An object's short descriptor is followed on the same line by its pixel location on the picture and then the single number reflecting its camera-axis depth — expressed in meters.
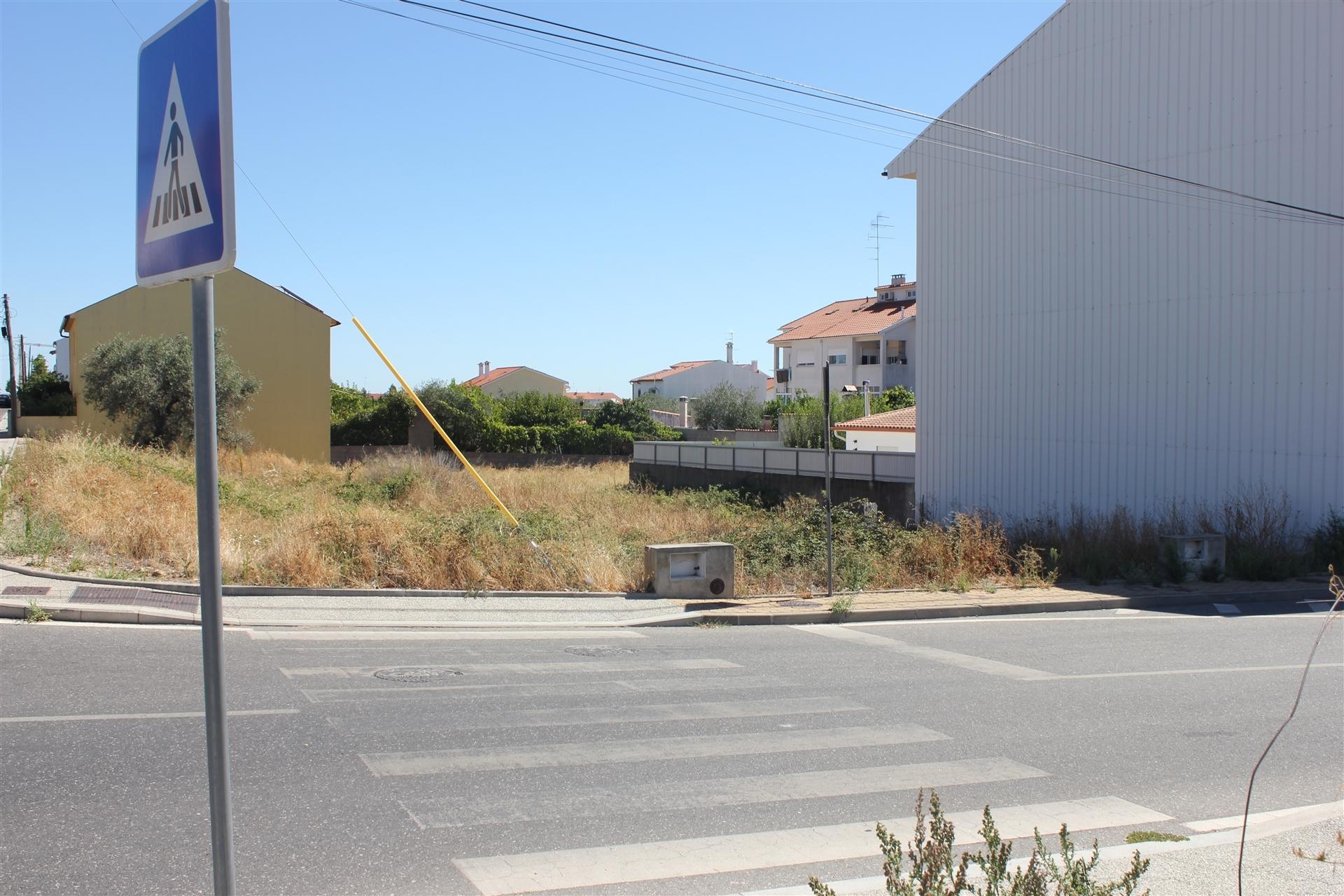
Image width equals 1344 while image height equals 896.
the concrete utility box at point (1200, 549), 16.78
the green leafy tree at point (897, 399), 56.19
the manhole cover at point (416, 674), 8.69
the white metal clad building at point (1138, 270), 19.73
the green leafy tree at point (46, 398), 46.41
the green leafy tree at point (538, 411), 55.53
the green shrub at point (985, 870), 3.43
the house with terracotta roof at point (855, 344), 62.84
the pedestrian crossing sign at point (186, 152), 2.40
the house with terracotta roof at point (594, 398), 105.77
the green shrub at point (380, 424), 50.53
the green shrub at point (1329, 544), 17.94
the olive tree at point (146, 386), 32.59
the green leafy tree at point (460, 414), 51.50
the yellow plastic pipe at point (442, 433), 16.69
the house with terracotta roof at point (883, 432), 38.50
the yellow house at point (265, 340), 40.12
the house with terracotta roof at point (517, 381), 94.75
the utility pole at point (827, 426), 14.02
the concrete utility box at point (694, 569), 14.00
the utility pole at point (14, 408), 44.19
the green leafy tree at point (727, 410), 72.00
